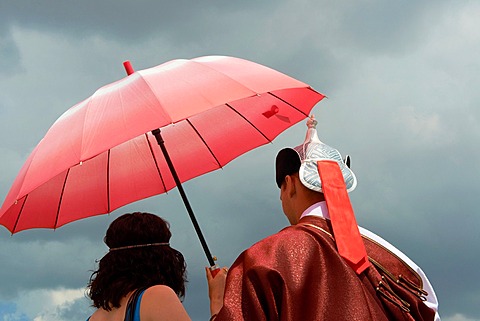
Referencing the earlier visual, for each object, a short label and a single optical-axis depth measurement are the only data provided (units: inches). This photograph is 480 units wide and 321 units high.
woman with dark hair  225.6
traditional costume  191.2
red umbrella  251.1
